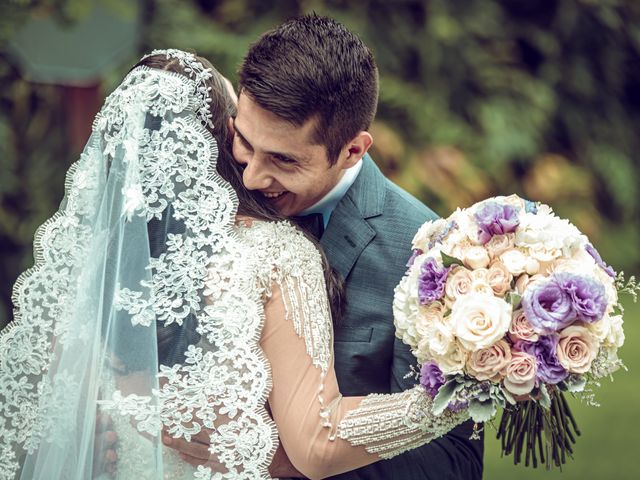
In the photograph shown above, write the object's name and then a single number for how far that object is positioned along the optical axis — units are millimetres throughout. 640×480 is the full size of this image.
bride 2723
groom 2891
